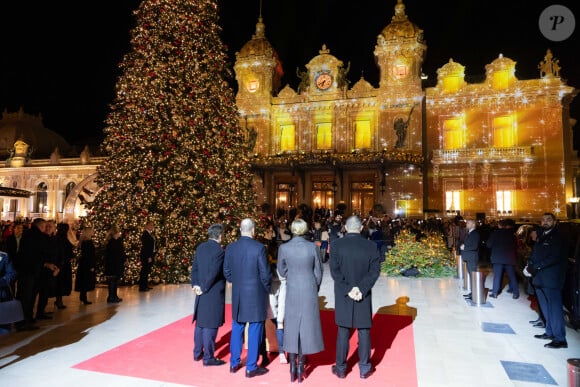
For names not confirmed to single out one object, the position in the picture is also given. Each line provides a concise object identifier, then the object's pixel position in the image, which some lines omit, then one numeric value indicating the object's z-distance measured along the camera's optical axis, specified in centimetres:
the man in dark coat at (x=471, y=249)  936
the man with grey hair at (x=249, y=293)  472
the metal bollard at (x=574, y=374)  339
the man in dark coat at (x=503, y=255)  937
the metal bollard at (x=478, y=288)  852
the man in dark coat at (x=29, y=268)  686
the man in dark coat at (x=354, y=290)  465
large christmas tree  1060
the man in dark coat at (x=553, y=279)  583
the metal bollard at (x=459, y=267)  1099
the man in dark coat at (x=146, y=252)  992
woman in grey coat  451
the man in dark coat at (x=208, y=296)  503
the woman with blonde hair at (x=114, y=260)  883
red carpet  458
